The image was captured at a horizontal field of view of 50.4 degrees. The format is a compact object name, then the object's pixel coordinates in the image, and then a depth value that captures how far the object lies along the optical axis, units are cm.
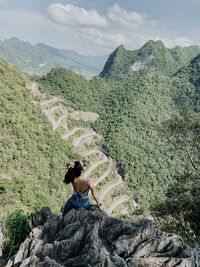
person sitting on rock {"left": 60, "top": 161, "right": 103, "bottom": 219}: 554
